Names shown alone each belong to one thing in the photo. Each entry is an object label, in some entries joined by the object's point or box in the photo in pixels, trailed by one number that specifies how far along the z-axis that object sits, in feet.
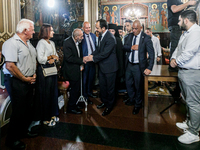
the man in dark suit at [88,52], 13.88
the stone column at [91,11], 21.87
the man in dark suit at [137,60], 11.28
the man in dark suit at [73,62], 11.05
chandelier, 44.03
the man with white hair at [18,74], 7.33
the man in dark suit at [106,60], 11.24
